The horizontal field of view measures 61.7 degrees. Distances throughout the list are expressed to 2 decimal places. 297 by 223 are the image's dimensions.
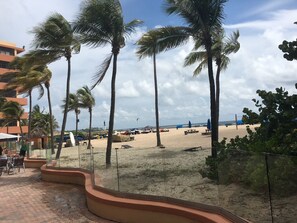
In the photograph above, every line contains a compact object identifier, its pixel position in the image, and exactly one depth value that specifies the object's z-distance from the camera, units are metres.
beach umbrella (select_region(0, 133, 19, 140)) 14.45
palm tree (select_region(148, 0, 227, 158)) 8.23
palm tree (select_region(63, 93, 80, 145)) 24.30
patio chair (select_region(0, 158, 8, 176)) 12.08
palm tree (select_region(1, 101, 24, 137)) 27.99
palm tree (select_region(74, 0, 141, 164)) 9.30
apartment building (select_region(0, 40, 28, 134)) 41.30
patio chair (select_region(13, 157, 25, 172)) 12.30
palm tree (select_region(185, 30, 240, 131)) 12.51
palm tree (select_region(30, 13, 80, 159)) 11.57
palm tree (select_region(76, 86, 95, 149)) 23.55
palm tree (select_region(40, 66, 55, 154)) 16.91
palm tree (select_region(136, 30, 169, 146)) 8.40
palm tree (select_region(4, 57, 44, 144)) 16.31
